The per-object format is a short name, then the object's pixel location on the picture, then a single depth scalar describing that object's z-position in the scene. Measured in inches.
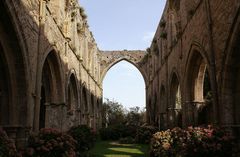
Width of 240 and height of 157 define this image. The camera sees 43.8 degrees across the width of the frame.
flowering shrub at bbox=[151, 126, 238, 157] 285.9
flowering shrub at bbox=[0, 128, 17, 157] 213.2
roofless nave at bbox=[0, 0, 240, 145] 333.1
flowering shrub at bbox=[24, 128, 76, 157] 306.8
